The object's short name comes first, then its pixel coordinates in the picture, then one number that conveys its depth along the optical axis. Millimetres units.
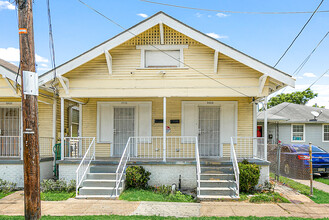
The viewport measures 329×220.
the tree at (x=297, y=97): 42875
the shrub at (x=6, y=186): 9145
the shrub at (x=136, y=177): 8523
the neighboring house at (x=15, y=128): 9609
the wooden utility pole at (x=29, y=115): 5215
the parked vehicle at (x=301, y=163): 10938
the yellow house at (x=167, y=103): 9023
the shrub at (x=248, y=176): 8188
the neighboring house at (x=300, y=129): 17503
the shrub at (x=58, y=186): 8711
